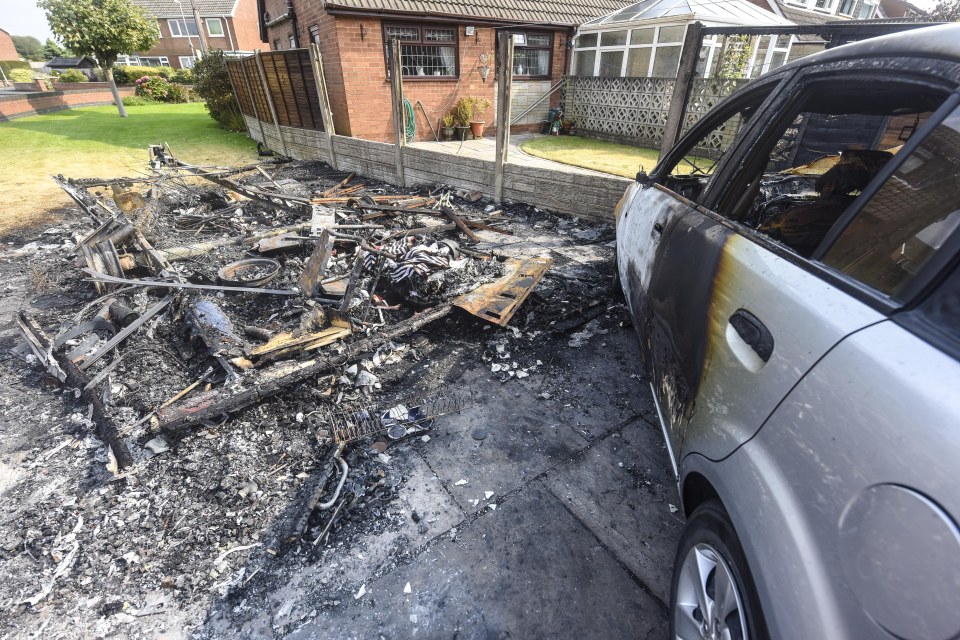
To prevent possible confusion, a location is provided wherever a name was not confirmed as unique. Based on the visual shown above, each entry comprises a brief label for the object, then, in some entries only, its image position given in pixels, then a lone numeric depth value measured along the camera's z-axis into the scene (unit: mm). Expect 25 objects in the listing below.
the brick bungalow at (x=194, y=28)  43156
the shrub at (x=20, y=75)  35719
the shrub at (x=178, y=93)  28094
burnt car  843
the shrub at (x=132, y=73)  30906
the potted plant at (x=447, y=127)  12883
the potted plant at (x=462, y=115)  12672
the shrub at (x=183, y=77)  30144
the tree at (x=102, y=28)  18281
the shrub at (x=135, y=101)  26581
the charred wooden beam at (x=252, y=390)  2789
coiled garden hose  11984
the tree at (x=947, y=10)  15836
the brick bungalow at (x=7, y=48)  46531
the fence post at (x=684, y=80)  4629
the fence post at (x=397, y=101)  7930
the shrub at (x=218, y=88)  16697
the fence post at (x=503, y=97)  6542
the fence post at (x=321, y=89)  10070
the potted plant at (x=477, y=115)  13122
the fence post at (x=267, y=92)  12719
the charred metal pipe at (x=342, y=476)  2438
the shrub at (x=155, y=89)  27859
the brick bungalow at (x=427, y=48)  11156
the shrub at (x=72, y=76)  29391
